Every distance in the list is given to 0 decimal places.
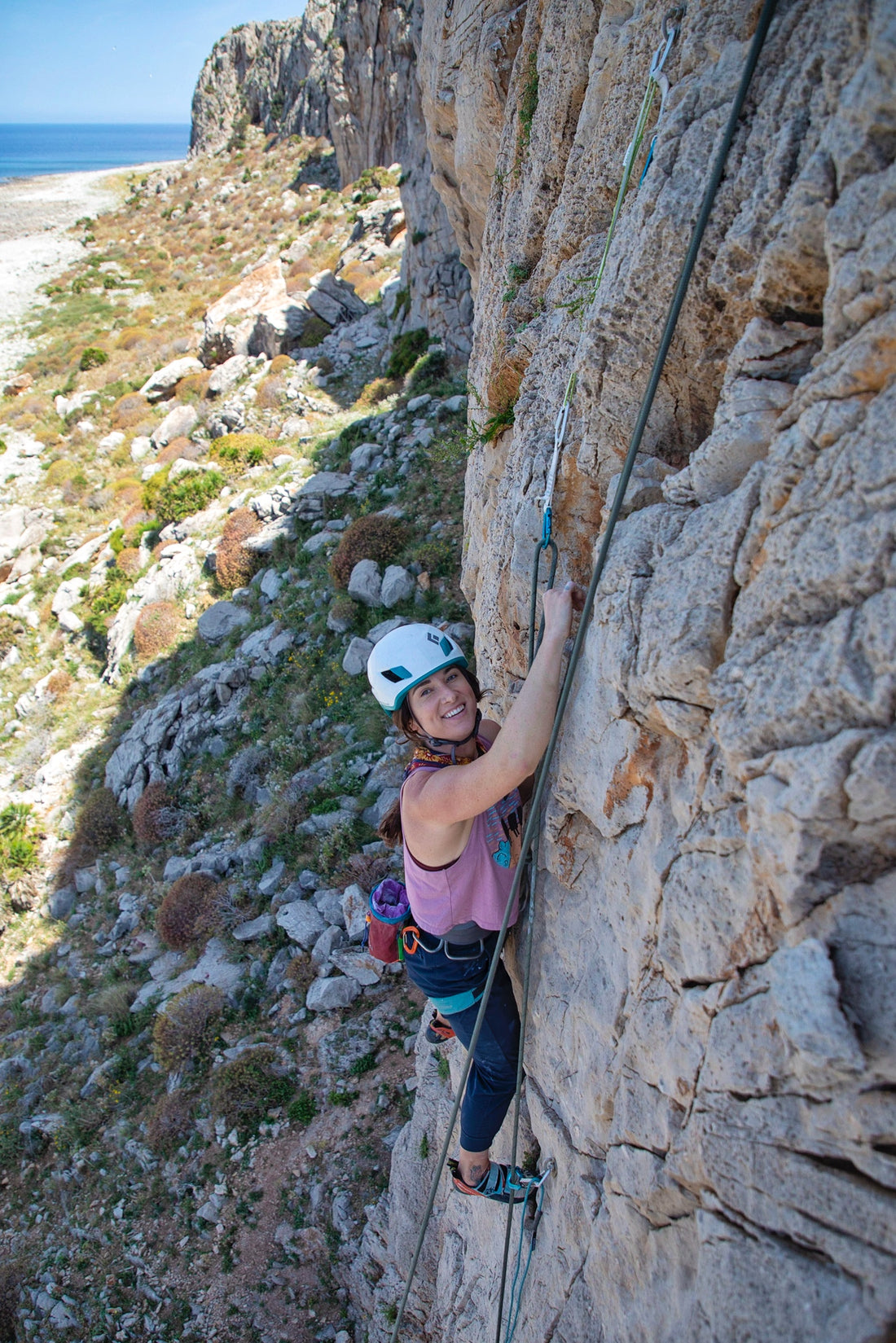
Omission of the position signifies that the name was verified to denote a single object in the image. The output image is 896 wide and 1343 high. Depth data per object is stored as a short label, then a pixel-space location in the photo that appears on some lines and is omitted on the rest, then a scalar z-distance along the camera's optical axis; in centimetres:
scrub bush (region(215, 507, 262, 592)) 1564
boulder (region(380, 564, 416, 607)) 1226
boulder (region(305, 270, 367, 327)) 2436
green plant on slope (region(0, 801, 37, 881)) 1279
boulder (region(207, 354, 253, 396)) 2319
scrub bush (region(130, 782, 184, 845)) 1173
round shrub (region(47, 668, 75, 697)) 1670
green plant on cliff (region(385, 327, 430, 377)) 1900
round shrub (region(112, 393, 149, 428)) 2544
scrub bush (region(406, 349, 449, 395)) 1795
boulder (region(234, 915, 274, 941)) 902
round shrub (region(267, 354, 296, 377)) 2230
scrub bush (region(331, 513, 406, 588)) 1317
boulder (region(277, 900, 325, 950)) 852
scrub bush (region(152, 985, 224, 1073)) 802
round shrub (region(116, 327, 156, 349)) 3195
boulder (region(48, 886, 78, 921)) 1177
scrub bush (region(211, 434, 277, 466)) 1912
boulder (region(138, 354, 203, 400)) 2567
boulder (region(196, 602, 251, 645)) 1474
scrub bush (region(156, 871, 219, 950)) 964
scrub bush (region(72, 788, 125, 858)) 1259
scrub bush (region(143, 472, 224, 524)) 1859
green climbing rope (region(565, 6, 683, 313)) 269
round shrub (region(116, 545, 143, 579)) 1841
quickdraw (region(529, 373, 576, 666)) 307
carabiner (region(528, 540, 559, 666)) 307
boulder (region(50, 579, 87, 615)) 1870
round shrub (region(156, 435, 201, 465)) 2112
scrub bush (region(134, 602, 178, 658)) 1545
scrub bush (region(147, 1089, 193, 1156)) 736
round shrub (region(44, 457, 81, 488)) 2386
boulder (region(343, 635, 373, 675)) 1176
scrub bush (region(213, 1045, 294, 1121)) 711
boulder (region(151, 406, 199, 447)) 2297
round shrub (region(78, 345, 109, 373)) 3114
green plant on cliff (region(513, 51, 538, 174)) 453
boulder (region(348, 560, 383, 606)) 1263
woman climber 270
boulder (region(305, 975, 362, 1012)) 768
